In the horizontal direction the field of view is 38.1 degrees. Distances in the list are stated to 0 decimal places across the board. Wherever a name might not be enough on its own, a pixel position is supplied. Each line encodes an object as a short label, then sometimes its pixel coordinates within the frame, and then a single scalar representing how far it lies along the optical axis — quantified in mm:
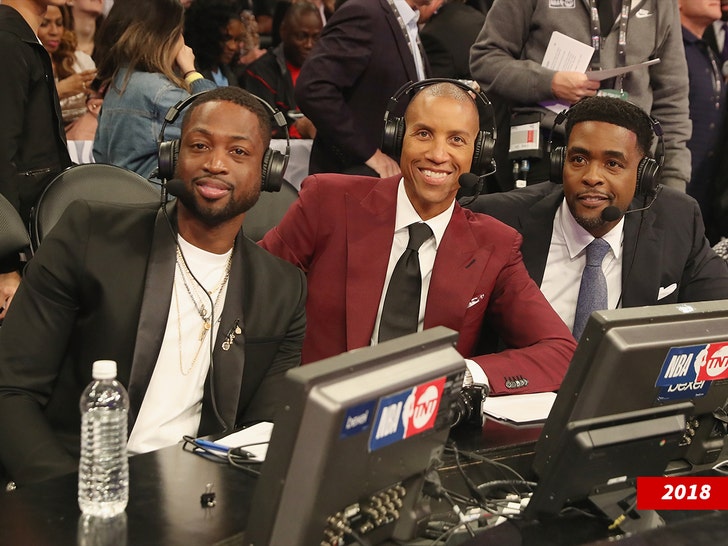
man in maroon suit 2863
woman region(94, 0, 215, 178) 3787
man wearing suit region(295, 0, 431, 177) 3885
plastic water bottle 1706
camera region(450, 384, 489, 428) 2268
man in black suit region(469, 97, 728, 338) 3195
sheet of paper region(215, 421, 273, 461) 2035
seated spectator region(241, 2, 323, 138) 5621
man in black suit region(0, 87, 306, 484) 2293
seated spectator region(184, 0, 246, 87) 5039
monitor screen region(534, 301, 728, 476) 1775
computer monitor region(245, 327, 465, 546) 1383
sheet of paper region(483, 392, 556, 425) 2365
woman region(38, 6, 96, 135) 4426
